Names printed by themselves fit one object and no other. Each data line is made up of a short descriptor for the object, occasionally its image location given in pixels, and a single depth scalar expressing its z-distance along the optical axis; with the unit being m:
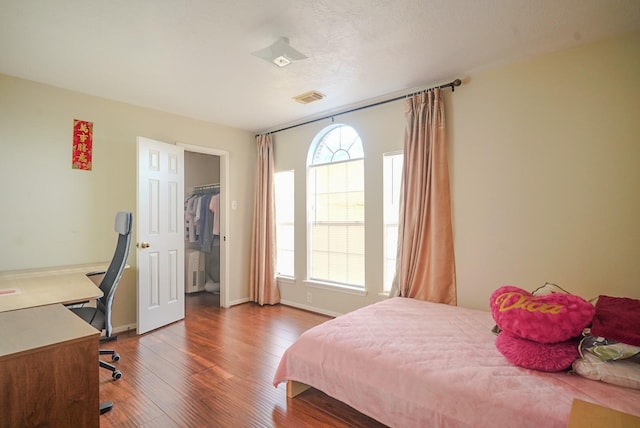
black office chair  2.34
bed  1.36
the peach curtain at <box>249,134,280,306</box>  4.34
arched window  3.65
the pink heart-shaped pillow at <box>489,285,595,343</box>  1.63
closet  4.82
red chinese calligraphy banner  3.06
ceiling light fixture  2.14
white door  3.34
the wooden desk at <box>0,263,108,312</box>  1.89
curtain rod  2.82
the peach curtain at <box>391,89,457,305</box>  2.87
